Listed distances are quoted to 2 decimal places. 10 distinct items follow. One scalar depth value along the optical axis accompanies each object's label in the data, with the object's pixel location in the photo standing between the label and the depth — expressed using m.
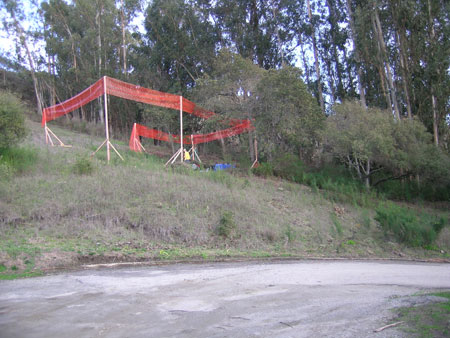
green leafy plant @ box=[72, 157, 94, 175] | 14.64
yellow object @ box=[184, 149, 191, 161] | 20.08
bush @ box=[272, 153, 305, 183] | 21.72
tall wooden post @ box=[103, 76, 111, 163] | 16.39
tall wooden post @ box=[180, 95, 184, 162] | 18.56
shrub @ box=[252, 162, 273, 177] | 20.86
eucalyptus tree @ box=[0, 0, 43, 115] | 36.91
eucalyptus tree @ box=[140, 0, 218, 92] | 30.86
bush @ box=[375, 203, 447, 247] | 14.27
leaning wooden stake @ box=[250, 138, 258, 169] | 21.27
